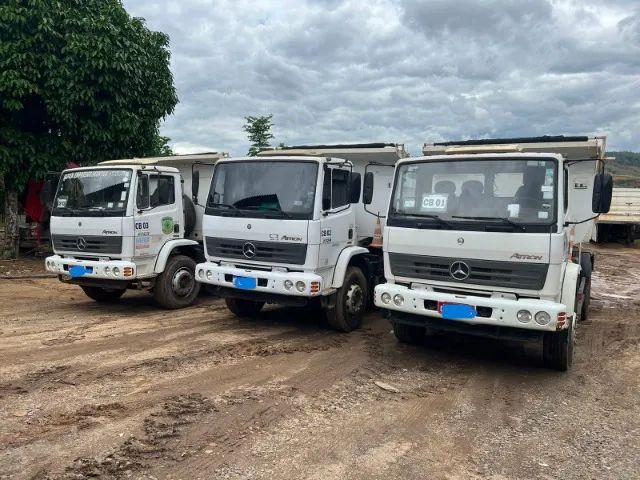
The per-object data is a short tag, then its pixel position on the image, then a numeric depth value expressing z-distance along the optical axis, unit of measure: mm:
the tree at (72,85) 11812
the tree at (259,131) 23767
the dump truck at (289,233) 7113
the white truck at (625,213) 22703
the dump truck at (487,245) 5332
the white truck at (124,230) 8383
